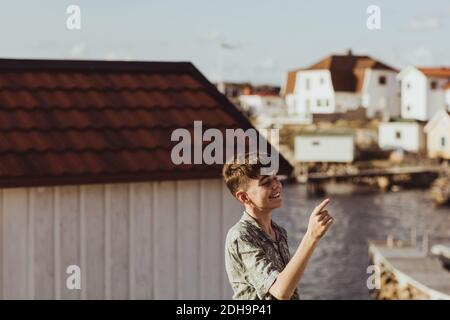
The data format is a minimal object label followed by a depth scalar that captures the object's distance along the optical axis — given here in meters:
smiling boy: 3.52
